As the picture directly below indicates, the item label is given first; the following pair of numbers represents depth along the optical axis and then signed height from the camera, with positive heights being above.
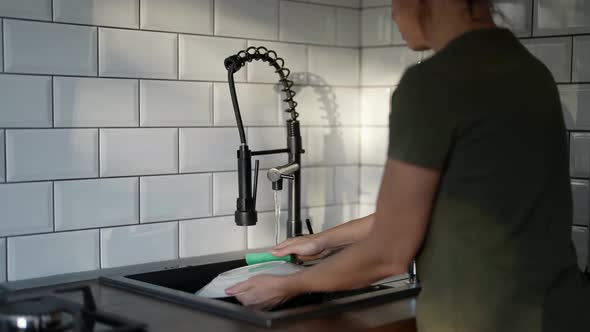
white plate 1.50 -0.29
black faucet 1.78 -0.10
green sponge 1.65 -0.28
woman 1.14 -0.10
